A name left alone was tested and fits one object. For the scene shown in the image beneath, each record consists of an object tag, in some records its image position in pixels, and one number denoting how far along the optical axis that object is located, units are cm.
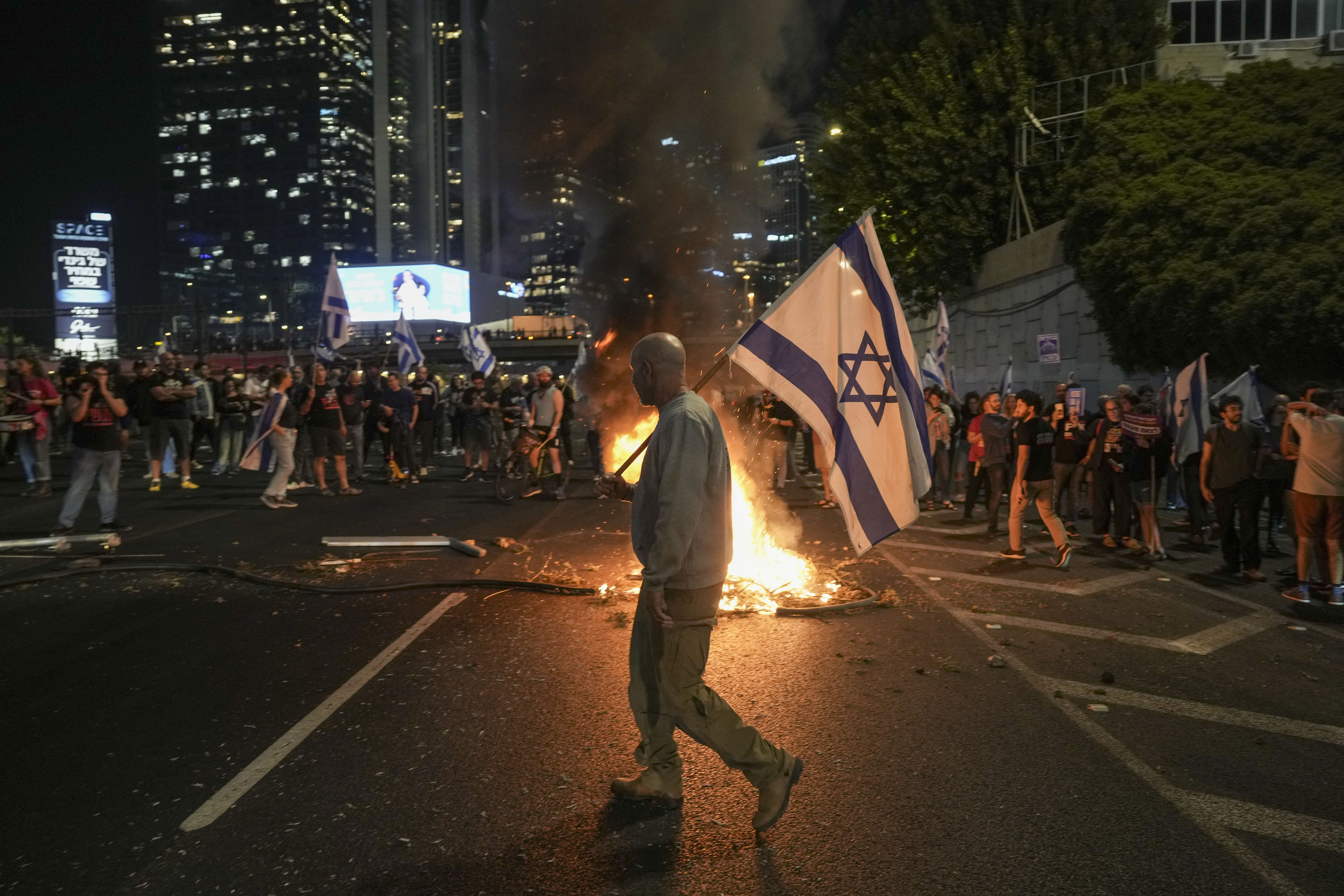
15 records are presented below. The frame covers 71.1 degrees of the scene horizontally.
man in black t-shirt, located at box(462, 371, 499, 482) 1786
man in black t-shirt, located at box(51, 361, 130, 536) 996
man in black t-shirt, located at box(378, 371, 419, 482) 1662
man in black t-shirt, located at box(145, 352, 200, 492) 1452
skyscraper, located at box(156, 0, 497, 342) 17000
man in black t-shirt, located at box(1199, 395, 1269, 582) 921
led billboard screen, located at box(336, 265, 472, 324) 8244
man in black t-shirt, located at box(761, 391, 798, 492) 1611
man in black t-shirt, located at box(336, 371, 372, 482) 1588
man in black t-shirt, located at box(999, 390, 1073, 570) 942
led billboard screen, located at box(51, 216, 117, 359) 7869
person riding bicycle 1466
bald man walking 351
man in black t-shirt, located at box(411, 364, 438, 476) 1839
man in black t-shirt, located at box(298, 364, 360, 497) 1386
